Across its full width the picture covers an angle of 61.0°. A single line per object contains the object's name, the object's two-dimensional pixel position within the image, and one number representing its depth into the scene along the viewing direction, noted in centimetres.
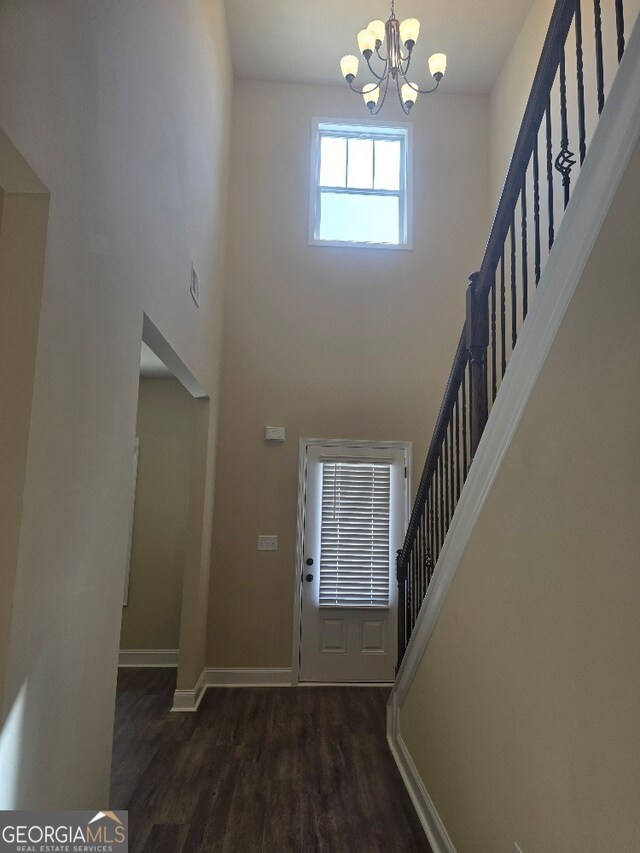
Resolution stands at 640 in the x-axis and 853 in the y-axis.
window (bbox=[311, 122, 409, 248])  545
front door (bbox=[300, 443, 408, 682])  481
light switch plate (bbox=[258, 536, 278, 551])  489
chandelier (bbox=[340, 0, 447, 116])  369
